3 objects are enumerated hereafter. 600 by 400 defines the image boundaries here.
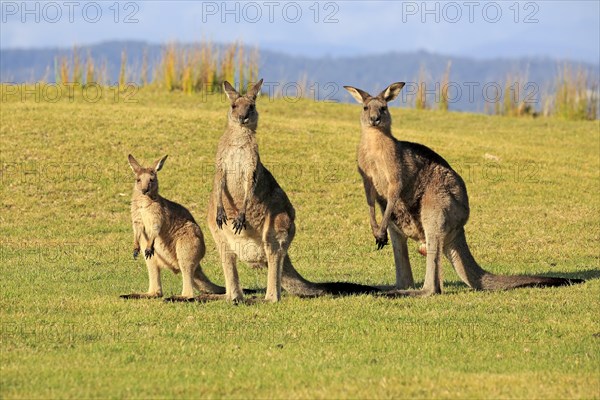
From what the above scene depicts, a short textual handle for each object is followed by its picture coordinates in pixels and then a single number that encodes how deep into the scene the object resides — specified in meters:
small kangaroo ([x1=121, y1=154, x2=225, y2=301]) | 18.61
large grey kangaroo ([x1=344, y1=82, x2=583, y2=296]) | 20.11
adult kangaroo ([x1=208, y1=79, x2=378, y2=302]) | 18.34
